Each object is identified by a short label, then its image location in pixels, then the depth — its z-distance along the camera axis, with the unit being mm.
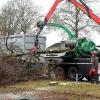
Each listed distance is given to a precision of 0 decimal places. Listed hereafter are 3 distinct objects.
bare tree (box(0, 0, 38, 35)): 58953
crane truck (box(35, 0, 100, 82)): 24594
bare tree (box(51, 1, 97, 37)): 47625
